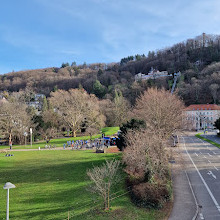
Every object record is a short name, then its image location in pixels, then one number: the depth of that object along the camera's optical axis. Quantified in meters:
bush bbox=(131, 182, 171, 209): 12.32
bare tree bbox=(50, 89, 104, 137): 53.16
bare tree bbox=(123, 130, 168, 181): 14.37
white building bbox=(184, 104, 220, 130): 78.62
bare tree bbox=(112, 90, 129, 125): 66.13
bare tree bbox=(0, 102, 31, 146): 45.81
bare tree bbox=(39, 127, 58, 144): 48.50
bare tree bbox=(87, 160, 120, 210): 11.42
